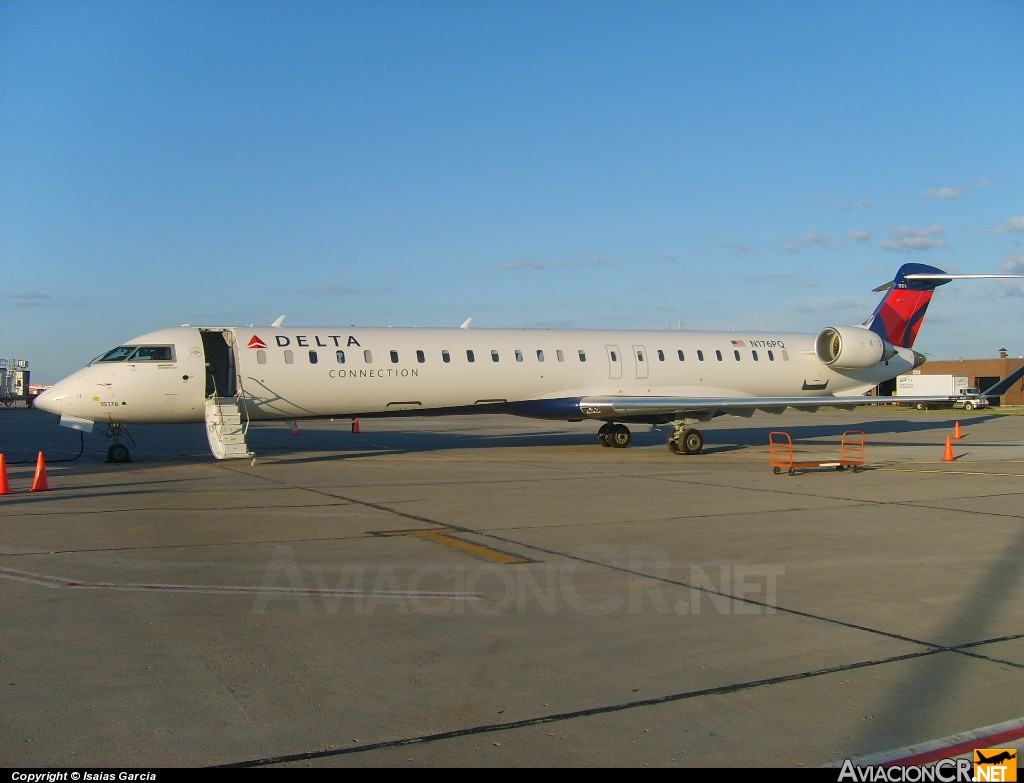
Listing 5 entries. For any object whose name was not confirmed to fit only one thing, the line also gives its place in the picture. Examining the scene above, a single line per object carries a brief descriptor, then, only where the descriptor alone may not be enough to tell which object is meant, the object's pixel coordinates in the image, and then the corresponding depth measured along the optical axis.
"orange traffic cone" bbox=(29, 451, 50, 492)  14.94
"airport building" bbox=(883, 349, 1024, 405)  69.62
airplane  19.72
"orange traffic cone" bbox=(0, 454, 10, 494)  14.48
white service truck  55.59
